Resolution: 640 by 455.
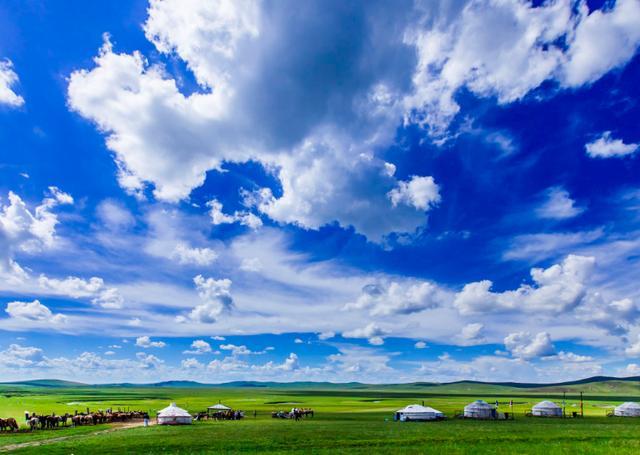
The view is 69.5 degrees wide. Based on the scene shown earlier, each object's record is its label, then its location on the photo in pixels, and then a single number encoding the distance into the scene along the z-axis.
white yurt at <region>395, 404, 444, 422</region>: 87.94
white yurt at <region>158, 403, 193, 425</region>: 77.81
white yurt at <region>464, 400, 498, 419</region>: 95.11
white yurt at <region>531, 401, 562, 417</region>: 105.81
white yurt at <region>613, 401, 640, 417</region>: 105.24
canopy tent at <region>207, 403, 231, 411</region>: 101.64
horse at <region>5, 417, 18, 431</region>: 65.44
